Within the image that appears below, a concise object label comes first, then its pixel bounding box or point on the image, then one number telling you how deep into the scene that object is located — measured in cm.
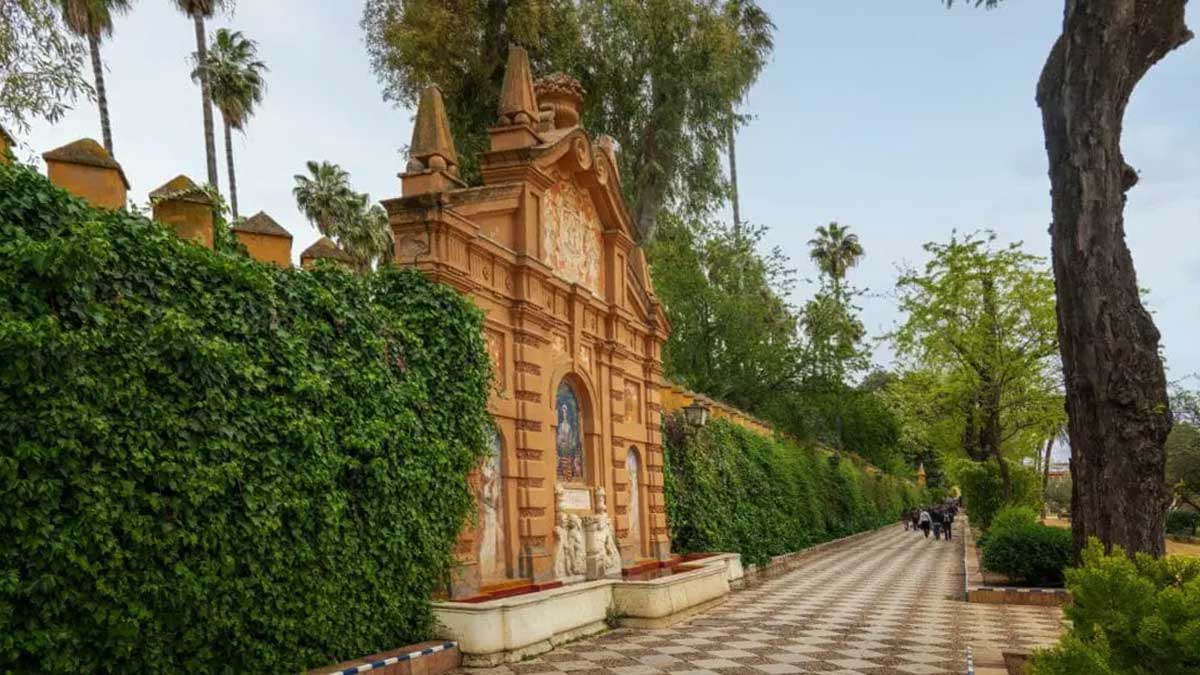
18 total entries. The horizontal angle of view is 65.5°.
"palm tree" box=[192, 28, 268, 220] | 3209
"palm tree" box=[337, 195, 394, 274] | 3394
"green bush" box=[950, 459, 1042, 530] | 2478
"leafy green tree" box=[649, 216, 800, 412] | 2920
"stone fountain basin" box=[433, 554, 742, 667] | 915
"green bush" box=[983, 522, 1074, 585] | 1491
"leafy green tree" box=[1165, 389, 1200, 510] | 3603
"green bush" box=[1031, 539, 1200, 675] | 381
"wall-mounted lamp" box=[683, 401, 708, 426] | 1838
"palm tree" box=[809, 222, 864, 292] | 6319
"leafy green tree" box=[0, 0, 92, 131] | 1148
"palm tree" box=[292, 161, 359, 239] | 3425
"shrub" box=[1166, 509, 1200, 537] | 3694
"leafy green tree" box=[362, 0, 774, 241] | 2323
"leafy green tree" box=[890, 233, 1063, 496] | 2145
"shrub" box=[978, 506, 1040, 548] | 1683
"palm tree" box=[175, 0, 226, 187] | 2909
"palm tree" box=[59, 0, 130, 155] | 2148
